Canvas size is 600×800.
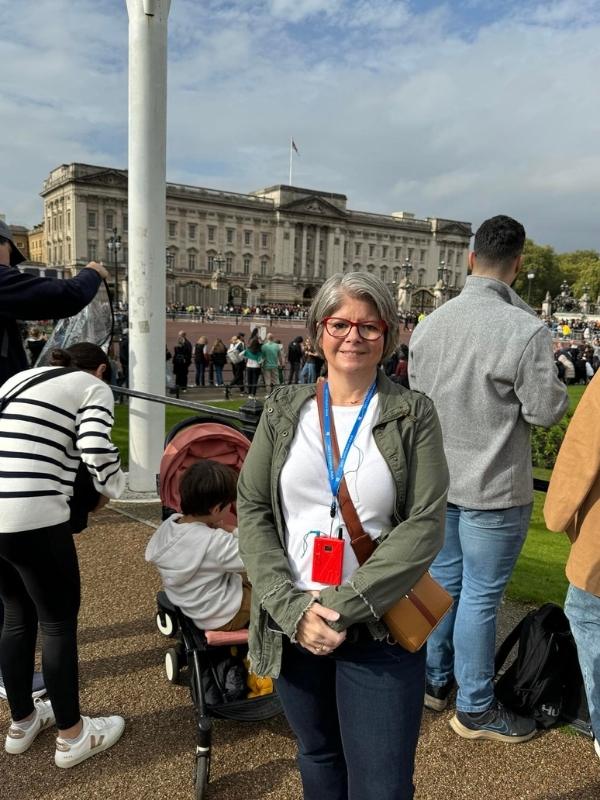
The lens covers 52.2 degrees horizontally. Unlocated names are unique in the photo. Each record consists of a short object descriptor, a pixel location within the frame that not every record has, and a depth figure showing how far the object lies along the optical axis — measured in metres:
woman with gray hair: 1.67
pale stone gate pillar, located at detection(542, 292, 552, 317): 70.53
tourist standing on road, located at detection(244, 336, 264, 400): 17.06
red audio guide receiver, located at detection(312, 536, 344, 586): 1.70
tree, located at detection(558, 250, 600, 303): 94.62
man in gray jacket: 2.41
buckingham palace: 76.62
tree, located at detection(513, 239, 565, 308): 99.94
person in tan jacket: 1.97
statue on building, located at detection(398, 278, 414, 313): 63.25
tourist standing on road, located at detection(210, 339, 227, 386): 18.11
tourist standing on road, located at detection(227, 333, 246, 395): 18.47
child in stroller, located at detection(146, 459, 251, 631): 2.69
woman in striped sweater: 2.20
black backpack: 2.71
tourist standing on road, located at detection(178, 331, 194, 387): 17.14
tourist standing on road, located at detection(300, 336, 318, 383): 13.97
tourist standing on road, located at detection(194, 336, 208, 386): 18.43
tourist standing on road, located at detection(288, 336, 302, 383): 19.52
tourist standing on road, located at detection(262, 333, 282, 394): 17.36
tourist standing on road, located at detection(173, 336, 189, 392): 16.91
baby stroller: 2.50
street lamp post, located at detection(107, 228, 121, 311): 39.72
